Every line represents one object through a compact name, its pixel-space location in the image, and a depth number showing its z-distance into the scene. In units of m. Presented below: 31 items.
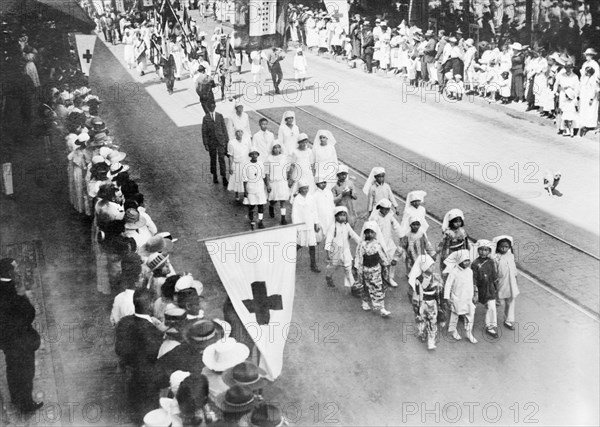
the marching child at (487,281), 8.30
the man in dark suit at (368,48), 25.00
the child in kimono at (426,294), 8.03
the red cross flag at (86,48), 15.77
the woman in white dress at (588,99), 16.06
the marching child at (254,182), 11.11
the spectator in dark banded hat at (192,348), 5.99
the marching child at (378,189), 10.23
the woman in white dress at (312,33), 29.59
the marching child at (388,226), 9.38
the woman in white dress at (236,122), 13.29
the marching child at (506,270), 8.35
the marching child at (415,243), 9.16
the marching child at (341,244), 9.30
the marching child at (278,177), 11.43
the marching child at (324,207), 10.20
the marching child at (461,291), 8.17
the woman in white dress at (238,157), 12.14
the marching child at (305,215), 10.01
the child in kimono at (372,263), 8.66
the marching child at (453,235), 8.84
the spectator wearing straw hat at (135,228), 8.74
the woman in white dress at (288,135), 12.82
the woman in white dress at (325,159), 12.03
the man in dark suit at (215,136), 13.33
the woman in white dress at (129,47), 27.42
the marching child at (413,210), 9.29
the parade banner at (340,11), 27.86
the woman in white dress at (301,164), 11.62
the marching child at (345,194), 10.34
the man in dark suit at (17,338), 6.67
